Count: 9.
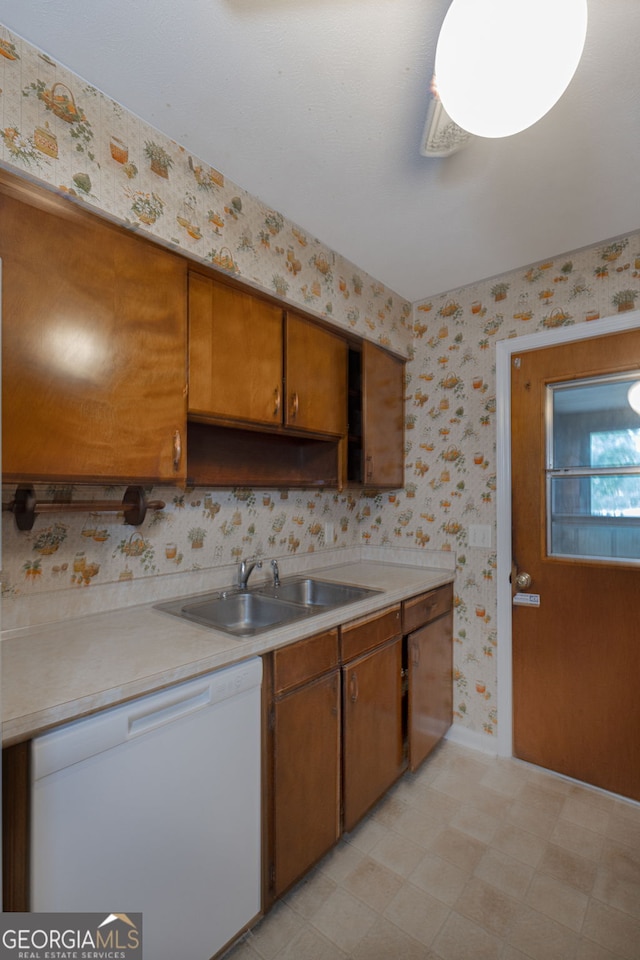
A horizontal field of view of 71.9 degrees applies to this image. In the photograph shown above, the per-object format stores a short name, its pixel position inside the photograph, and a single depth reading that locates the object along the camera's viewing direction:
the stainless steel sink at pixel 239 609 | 1.78
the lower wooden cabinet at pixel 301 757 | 1.40
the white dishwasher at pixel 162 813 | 0.94
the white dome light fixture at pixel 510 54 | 0.85
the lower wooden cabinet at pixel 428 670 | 2.09
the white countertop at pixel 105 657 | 0.95
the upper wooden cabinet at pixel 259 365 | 1.58
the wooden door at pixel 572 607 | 2.01
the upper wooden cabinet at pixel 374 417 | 2.38
